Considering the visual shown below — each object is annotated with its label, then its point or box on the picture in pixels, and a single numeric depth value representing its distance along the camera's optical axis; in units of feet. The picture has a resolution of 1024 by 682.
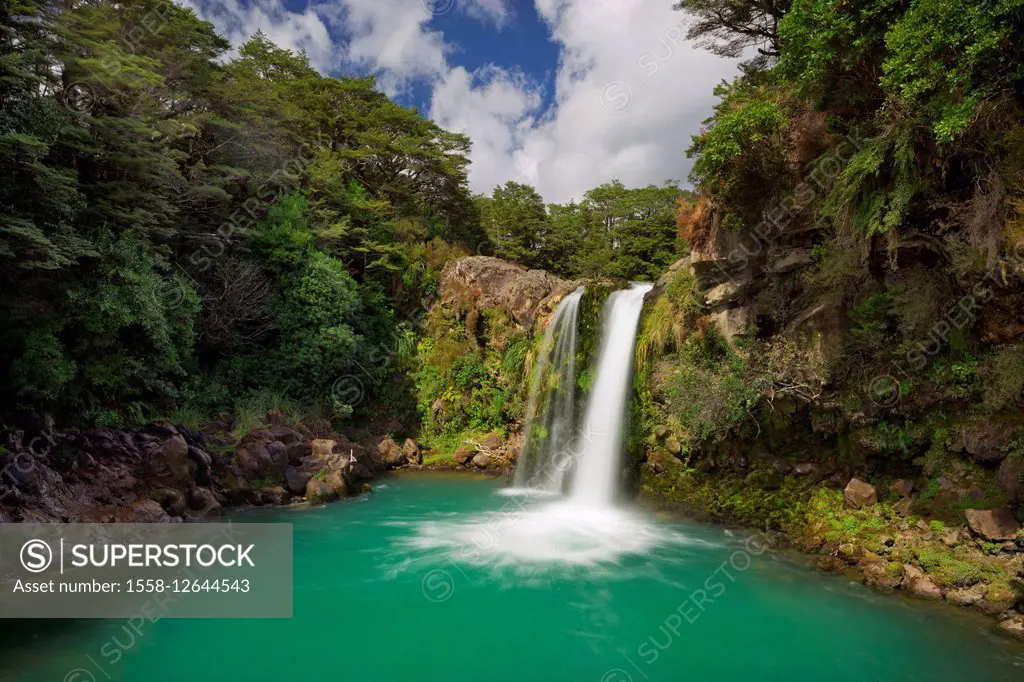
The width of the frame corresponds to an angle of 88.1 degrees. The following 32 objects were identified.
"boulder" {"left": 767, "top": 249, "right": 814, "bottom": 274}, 35.40
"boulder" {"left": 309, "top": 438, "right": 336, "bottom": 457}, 46.78
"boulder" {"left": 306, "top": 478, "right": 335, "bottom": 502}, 42.29
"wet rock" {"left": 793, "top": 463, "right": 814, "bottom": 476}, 34.37
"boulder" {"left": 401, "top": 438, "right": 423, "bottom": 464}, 57.88
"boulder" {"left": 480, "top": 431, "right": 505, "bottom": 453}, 57.31
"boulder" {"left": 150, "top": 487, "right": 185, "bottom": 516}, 33.86
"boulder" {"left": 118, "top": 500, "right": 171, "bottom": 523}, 30.55
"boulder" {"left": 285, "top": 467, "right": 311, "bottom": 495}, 42.86
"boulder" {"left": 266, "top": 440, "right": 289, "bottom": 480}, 43.10
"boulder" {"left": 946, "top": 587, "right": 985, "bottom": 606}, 23.36
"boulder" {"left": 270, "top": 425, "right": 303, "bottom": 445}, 45.34
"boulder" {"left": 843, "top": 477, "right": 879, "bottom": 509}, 30.53
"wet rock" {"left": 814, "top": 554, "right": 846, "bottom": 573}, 27.63
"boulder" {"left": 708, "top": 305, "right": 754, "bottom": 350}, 37.72
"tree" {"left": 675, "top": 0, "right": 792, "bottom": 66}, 38.29
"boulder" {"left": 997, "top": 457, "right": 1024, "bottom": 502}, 25.41
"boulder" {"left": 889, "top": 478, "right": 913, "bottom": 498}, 29.60
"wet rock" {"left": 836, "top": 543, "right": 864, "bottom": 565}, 27.81
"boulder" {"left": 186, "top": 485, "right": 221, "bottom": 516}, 36.06
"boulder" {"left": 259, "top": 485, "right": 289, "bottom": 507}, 40.98
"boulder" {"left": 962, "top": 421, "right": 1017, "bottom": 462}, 26.50
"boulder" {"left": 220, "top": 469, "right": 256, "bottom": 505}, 39.29
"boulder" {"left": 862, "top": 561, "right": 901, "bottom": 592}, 25.60
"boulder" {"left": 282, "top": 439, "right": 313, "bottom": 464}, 45.29
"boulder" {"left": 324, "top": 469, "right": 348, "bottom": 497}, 43.71
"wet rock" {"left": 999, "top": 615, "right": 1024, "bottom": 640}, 21.09
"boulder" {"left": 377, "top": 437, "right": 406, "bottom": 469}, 56.70
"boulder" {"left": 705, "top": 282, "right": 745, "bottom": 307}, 38.22
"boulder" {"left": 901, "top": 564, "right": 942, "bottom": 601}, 24.41
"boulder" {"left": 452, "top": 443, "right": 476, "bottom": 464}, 57.21
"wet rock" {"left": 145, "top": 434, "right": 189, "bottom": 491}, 34.76
